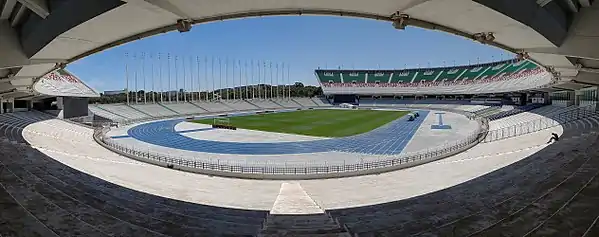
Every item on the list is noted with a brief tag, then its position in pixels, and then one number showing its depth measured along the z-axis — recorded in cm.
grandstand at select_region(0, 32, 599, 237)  662
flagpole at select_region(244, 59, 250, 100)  9245
